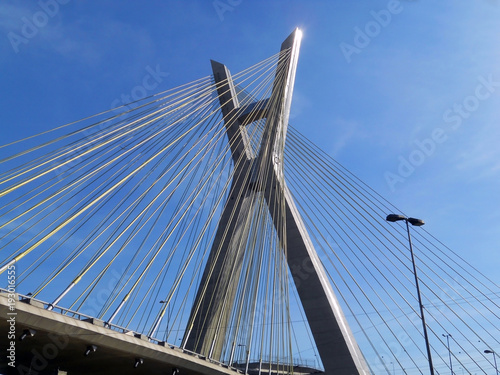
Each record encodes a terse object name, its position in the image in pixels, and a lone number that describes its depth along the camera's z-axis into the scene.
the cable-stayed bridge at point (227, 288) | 13.70
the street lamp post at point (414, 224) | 15.77
